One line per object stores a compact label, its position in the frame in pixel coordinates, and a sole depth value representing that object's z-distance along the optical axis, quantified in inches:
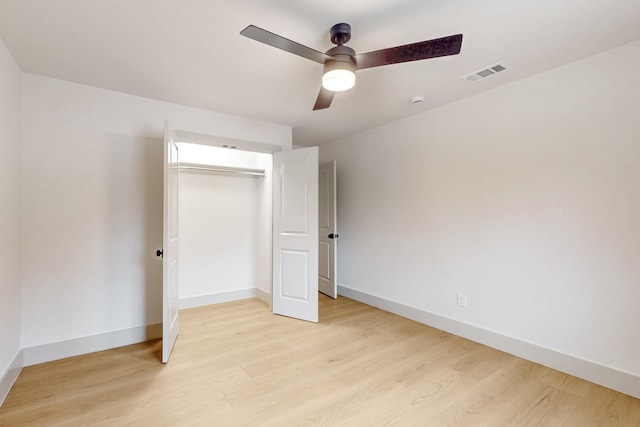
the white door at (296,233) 137.6
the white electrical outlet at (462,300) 118.9
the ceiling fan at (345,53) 61.0
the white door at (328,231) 173.2
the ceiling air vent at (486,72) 94.1
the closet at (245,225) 138.2
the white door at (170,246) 98.2
